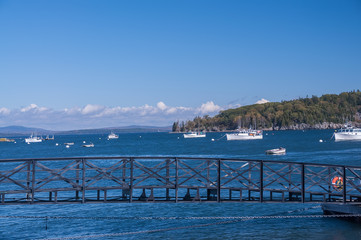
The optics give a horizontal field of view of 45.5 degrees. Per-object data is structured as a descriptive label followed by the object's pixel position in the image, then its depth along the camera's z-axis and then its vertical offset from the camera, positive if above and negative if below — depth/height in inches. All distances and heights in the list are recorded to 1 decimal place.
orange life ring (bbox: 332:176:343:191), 992.4 -117.0
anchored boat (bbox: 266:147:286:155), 3243.1 -155.9
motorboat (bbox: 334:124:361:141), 5408.5 -41.3
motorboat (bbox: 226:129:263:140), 6673.2 -76.5
